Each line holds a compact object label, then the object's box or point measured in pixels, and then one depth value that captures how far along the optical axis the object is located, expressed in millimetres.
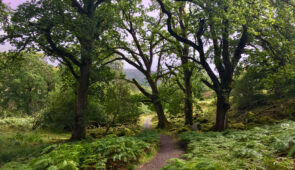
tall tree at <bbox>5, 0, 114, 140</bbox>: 11336
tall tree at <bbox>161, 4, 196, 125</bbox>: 19031
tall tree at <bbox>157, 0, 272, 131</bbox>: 11352
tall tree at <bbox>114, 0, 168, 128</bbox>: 20359
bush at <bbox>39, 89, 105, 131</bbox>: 19172
